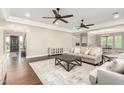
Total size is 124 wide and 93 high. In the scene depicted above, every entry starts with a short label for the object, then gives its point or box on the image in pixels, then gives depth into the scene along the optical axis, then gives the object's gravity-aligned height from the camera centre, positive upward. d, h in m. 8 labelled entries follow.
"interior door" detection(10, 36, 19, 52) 10.06 +0.14
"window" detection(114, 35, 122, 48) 8.55 +0.43
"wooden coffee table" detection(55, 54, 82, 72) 3.30 -0.83
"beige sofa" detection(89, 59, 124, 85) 1.32 -0.54
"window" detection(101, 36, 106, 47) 9.76 +0.49
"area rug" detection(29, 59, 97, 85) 2.37 -1.03
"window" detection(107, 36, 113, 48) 9.39 +0.47
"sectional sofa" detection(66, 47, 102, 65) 3.98 -0.50
